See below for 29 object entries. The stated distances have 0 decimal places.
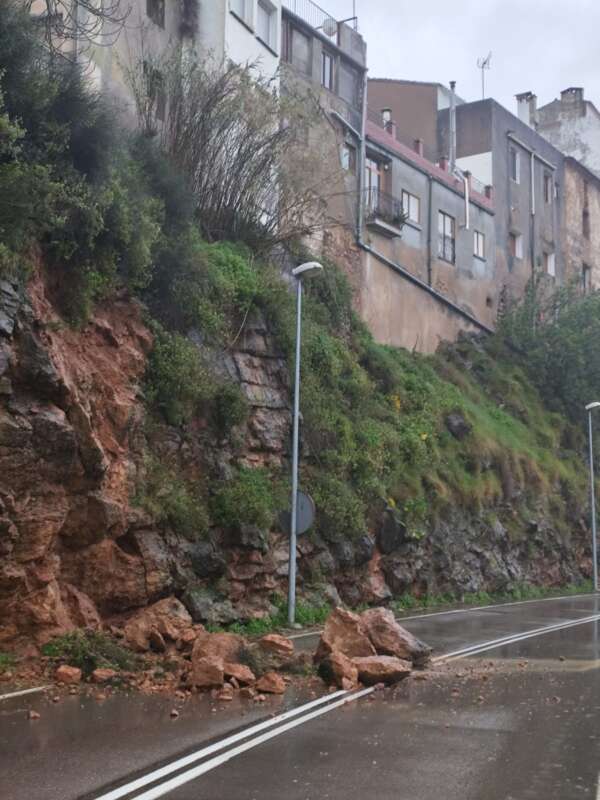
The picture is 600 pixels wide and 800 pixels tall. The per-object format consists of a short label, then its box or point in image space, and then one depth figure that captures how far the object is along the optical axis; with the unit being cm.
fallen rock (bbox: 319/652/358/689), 1227
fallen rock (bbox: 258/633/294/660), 1354
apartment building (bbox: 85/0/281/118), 2509
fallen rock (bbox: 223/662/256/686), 1194
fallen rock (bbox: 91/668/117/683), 1206
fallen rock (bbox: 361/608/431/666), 1384
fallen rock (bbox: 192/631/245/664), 1252
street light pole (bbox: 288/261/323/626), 1984
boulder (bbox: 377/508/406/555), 2534
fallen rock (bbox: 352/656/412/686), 1243
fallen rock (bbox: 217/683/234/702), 1123
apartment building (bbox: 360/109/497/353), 3728
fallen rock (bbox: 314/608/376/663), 1337
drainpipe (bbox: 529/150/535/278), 5242
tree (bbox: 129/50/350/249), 2495
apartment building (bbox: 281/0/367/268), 3250
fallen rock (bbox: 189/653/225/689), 1173
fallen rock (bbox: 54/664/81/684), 1200
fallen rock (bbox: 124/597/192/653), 1401
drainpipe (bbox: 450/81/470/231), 4531
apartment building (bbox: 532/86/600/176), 6242
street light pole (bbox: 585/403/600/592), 3788
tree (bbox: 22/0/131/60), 1284
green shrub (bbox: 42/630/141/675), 1278
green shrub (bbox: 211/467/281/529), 1947
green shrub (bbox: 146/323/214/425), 1898
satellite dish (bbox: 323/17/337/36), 3709
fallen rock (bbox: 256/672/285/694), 1170
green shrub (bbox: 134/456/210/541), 1727
